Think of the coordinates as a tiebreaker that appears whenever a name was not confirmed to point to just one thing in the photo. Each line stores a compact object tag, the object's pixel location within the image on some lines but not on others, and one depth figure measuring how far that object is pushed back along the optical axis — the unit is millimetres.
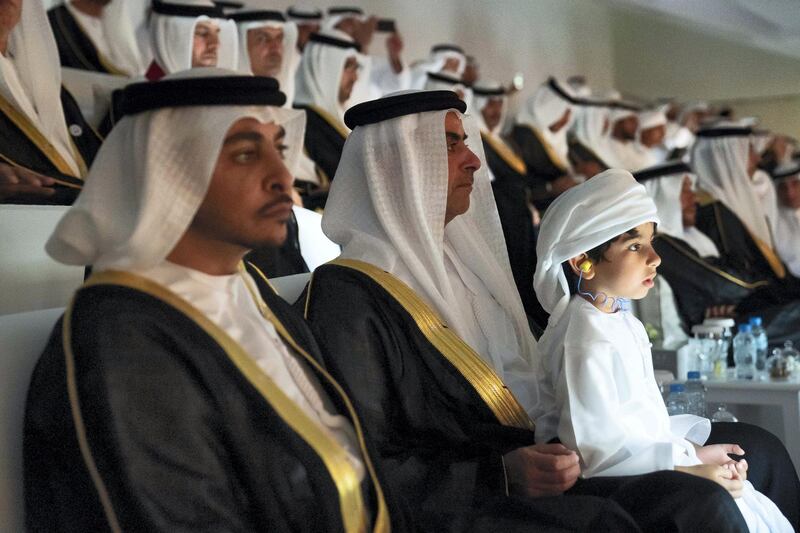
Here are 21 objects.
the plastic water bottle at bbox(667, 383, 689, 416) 3230
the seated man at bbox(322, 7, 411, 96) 7402
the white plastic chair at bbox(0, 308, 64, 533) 1528
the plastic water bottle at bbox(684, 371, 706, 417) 3281
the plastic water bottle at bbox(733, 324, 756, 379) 3899
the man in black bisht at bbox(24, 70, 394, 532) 1396
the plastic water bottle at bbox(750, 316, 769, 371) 4070
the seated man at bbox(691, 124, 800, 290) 5945
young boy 1967
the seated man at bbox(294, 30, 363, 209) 6094
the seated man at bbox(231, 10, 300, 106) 5379
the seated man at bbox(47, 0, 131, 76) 4793
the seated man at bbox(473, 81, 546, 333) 3499
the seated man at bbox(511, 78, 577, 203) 8461
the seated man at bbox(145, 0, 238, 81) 4637
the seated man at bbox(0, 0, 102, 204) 3602
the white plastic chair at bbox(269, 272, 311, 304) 2422
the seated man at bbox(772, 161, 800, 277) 6105
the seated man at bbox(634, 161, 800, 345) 4855
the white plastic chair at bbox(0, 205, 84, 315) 2129
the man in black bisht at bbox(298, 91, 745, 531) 1876
